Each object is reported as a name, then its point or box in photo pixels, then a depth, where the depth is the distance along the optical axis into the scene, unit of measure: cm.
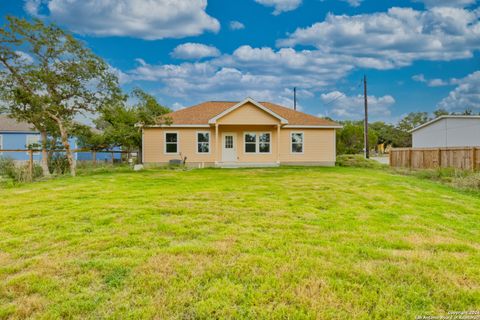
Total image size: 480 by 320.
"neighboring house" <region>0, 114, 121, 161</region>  2581
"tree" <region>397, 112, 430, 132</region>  6353
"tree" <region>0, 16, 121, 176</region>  1245
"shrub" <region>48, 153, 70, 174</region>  1432
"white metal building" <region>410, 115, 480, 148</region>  2438
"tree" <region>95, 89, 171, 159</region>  1564
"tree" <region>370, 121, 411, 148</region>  5778
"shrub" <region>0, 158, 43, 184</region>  1138
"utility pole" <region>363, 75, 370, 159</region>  2586
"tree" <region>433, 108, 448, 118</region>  6081
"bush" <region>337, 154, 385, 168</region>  1973
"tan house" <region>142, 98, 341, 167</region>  1814
